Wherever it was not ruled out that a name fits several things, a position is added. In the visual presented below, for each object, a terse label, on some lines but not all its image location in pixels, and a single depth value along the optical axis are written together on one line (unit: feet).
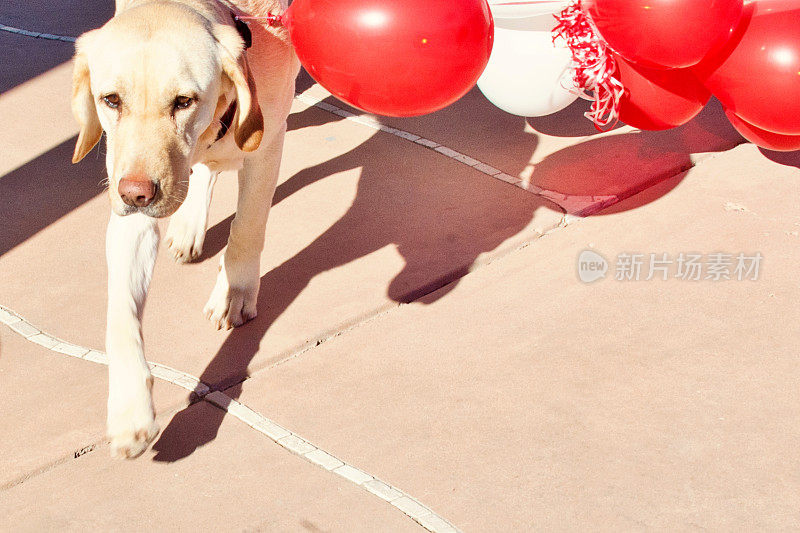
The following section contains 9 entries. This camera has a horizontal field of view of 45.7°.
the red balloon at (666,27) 10.76
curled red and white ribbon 12.17
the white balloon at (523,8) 12.83
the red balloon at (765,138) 12.35
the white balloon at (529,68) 13.29
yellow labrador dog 9.12
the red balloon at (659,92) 12.55
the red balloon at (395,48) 9.71
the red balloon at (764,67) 11.34
